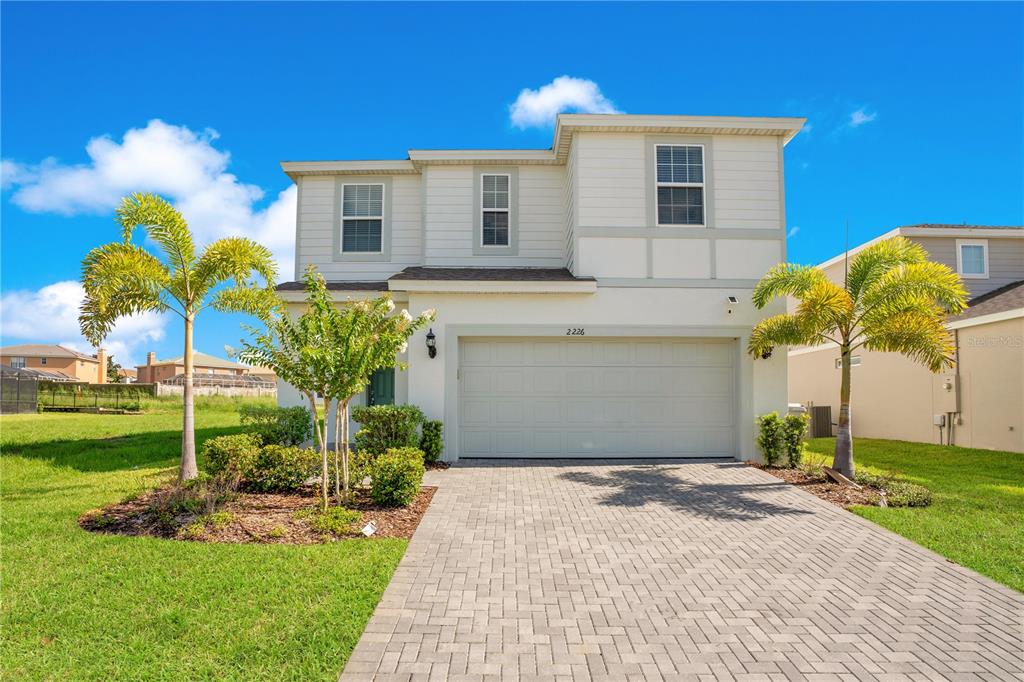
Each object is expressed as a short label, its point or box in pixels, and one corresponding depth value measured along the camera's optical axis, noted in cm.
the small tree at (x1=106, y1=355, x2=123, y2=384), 5679
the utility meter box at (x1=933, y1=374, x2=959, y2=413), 1461
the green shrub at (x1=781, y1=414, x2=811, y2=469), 1045
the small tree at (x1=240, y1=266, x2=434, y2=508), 735
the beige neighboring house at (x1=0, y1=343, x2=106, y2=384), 5438
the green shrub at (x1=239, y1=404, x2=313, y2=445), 1009
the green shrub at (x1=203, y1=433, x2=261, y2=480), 827
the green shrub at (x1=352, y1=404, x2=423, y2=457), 1030
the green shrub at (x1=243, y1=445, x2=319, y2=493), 843
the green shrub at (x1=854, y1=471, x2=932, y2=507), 801
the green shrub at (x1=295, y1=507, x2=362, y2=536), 648
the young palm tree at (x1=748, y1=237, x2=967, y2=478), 898
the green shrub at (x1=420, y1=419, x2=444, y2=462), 1095
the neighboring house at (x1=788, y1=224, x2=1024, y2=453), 1330
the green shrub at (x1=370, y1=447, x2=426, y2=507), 754
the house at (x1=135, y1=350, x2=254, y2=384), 5781
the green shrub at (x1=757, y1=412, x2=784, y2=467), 1049
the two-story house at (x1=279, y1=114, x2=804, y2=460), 1152
